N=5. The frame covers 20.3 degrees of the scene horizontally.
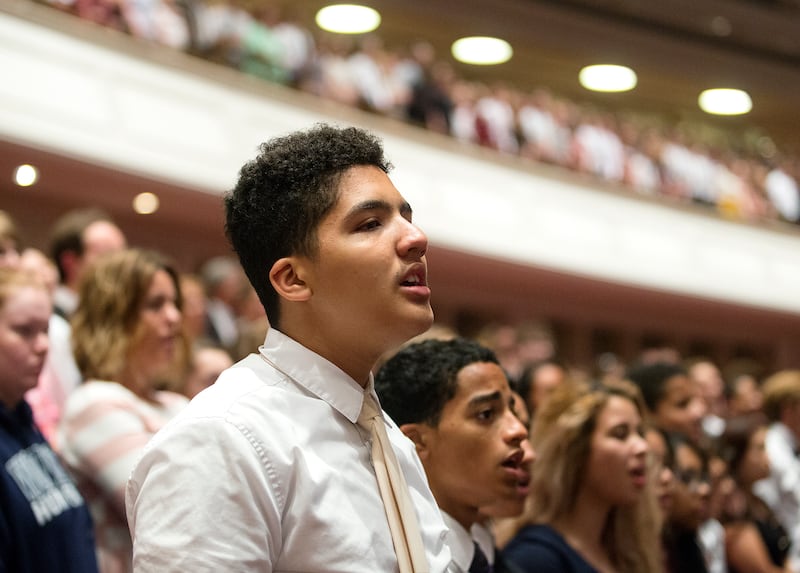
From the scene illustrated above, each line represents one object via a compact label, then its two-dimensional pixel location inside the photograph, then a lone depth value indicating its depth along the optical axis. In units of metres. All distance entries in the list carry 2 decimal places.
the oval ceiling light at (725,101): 11.33
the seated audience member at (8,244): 7.53
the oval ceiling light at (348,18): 9.64
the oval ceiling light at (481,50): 10.16
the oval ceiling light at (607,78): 10.67
